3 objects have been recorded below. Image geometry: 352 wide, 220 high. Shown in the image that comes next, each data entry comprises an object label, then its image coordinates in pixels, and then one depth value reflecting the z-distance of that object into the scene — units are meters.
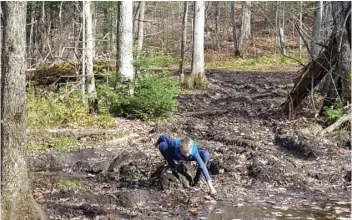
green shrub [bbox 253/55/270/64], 34.09
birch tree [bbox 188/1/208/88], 20.48
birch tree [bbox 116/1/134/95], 15.34
